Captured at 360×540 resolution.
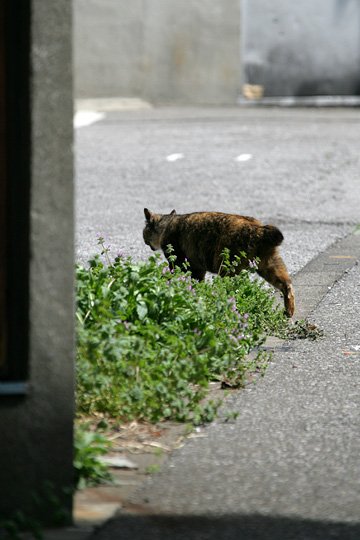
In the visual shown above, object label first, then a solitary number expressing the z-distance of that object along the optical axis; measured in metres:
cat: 13.91
